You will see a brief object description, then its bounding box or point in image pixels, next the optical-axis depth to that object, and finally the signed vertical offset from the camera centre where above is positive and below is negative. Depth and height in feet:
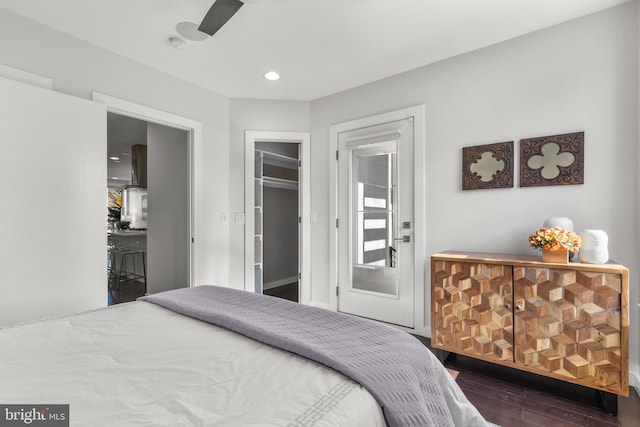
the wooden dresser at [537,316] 5.91 -2.17
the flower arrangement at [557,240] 6.44 -0.57
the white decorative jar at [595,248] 6.28 -0.71
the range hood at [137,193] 18.97 +1.27
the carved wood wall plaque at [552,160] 7.36 +1.27
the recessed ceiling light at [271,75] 10.21 +4.51
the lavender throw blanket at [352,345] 3.00 -1.55
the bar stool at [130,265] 18.33 -3.20
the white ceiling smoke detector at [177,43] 8.22 +4.49
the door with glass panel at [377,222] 10.14 -0.33
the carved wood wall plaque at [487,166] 8.28 +1.26
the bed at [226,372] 2.59 -1.60
